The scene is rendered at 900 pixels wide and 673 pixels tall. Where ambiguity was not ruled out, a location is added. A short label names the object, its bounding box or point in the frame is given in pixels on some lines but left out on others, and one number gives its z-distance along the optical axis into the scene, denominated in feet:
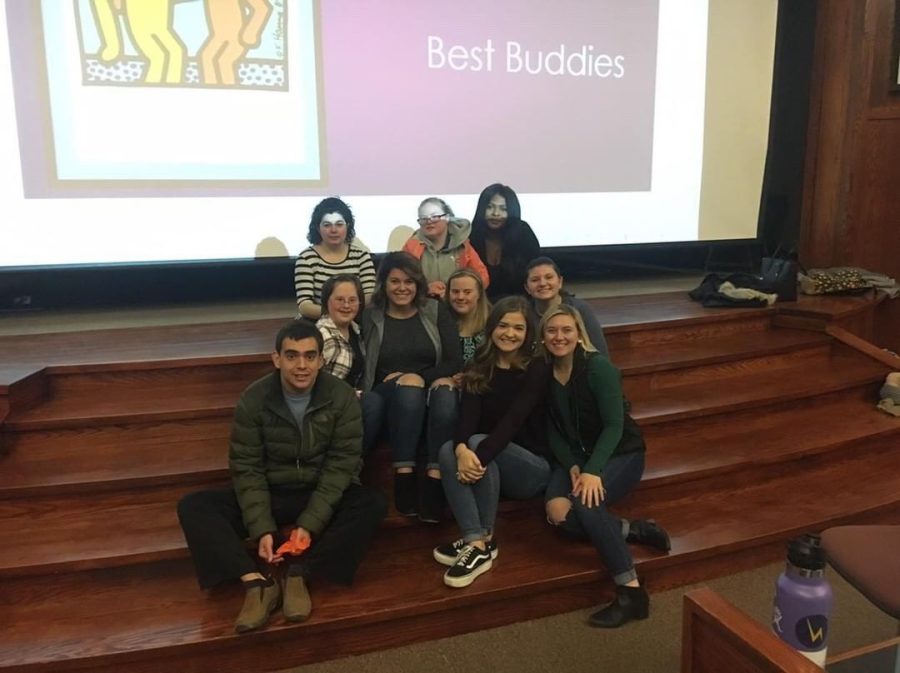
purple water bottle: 5.11
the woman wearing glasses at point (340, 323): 7.97
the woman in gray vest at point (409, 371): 7.77
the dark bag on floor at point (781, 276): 12.60
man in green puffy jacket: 6.59
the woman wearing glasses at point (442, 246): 9.58
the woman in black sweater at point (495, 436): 7.28
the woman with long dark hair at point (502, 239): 10.25
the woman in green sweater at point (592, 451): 7.07
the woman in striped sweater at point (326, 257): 9.40
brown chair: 5.05
